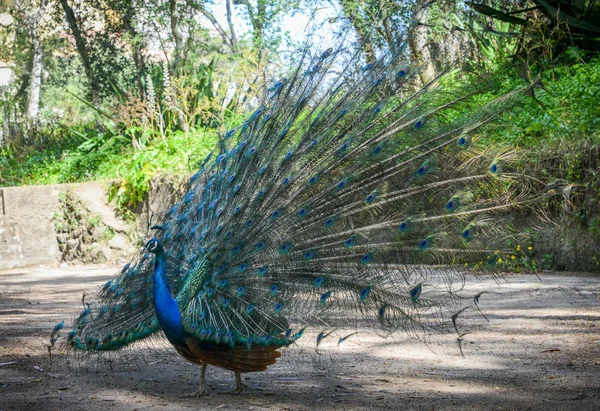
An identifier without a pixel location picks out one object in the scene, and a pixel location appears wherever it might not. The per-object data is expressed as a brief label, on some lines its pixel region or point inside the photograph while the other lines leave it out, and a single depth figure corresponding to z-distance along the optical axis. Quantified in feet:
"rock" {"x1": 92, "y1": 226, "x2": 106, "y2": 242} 54.90
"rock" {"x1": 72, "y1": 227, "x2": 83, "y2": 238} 55.31
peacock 15.83
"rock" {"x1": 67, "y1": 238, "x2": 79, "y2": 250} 55.83
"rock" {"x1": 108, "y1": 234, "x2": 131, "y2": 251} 54.65
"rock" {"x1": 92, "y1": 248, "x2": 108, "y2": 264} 54.95
